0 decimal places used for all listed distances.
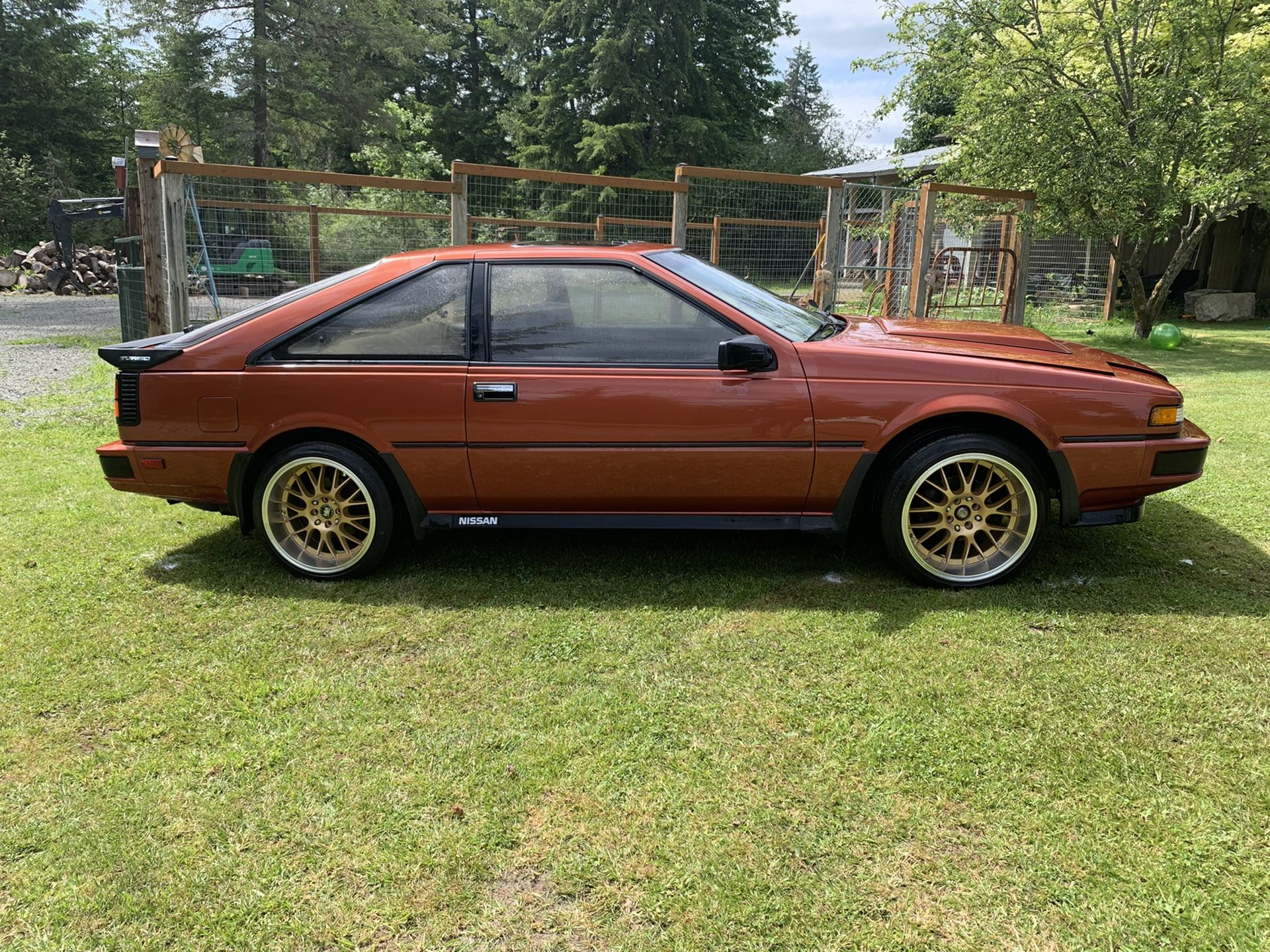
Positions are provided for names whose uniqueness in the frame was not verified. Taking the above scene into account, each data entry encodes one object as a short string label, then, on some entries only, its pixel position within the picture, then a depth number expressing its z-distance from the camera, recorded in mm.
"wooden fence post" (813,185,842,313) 9438
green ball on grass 13102
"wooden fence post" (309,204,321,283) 7887
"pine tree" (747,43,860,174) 47250
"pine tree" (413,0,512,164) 41531
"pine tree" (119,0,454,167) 26734
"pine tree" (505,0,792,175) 34969
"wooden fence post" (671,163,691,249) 8547
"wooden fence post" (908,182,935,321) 11000
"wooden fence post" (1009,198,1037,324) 12617
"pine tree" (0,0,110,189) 31312
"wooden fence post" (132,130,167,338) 7705
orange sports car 3785
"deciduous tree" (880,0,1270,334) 12141
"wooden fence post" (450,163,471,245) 7723
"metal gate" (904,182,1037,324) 11141
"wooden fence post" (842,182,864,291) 11444
